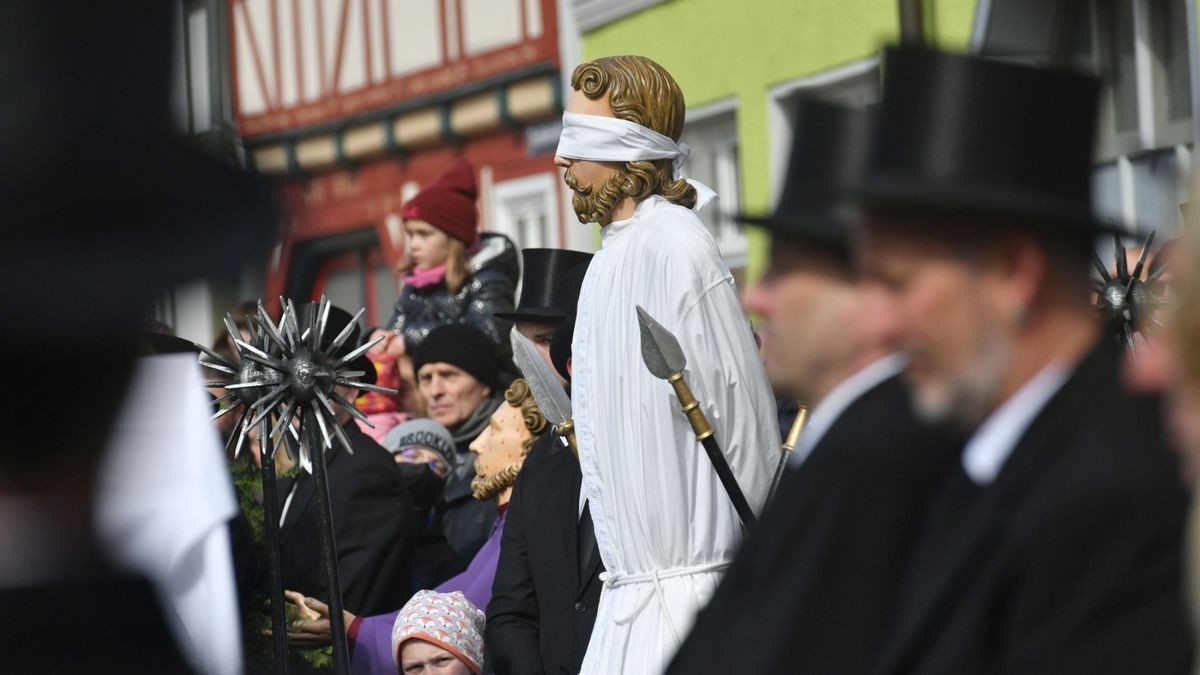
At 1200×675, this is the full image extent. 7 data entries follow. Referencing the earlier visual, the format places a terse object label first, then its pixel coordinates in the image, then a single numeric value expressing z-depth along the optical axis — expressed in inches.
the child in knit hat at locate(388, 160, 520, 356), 672.6
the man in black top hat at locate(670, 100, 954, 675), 206.4
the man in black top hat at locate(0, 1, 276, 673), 125.2
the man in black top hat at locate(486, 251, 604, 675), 423.0
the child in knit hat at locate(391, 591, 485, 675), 463.4
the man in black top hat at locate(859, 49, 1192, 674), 167.0
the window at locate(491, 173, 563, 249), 1261.6
